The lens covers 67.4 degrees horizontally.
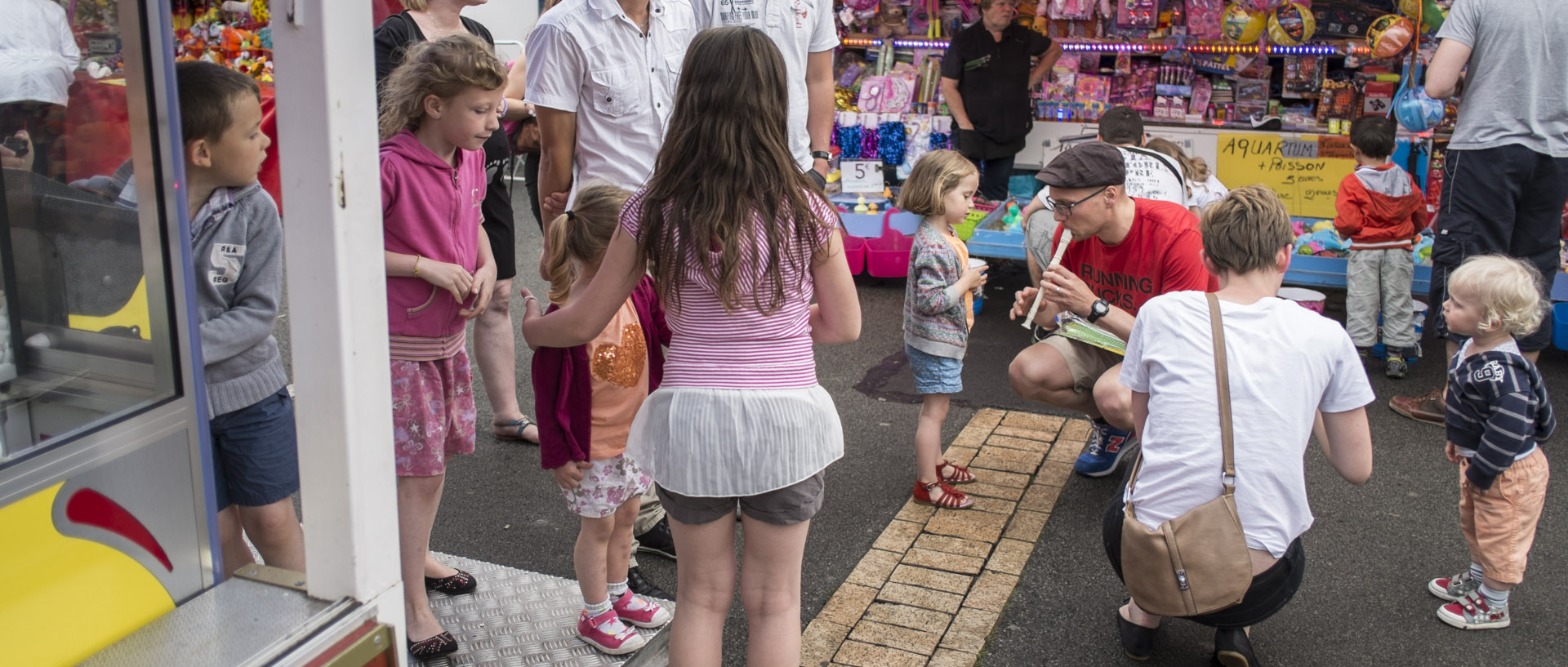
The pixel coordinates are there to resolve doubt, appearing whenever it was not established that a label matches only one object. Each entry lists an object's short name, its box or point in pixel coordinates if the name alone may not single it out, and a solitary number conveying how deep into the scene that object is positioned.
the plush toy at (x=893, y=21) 8.14
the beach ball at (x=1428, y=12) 6.37
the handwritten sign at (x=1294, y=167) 6.95
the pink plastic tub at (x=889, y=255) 6.93
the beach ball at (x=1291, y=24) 6.95
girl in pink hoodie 2.67
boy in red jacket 5.56
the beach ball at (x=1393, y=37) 6.46
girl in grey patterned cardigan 3.81
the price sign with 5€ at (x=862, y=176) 7.63
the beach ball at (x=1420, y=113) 6.27
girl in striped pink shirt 2.23
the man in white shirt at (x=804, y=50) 3.89
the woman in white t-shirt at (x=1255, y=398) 2.64
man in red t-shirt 3.59
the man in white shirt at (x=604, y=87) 3.45
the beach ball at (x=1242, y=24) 7.13
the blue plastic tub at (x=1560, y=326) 5.53
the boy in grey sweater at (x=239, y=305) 2.26
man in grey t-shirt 4.74
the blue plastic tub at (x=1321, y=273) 5.93
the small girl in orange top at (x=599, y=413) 2.67
